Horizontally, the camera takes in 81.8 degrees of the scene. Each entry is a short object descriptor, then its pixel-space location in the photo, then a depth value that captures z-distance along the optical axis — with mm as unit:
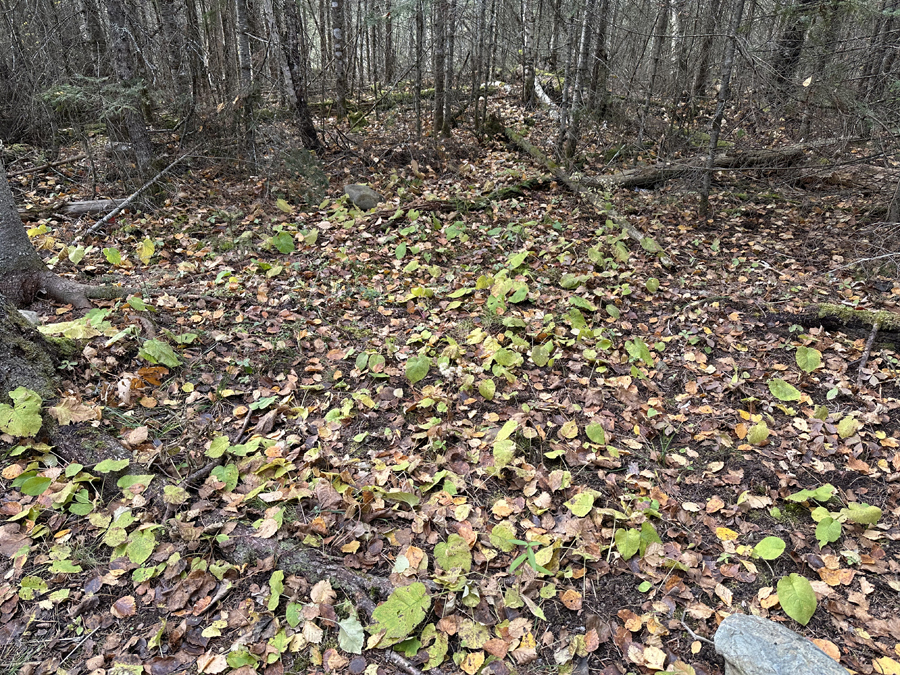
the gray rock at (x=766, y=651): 1994
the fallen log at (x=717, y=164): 6934
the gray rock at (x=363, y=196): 7277
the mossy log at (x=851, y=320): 4281
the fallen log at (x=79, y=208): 6234
